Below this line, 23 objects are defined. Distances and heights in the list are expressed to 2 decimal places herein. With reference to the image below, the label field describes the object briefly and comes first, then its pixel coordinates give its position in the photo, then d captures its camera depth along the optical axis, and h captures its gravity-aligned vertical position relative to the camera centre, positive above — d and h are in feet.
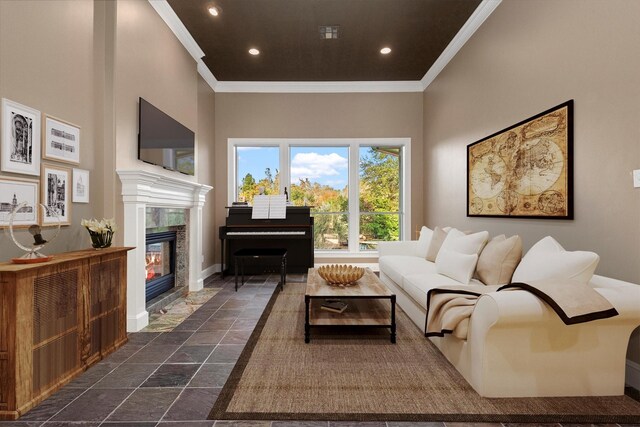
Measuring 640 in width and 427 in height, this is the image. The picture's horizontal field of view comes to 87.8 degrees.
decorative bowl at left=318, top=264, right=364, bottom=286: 9.39 -1.70
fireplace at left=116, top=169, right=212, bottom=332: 9.37 -0.12
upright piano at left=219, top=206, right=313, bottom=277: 16.52 -0.96
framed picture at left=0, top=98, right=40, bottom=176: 6.49 +1.55
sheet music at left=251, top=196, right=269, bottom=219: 16.88 +0.38
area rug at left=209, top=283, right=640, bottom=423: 5.59 -3.32
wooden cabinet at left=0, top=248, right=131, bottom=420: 5.57 -2.09
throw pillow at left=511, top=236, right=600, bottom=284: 6.09 -0.93
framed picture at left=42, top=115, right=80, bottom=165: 7.52 +1.76
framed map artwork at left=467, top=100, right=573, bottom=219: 8.14 +1.40
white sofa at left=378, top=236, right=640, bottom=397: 5.82 -2.43
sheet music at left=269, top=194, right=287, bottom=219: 16.87 +0.43
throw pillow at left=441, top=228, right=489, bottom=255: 9.57 -0.80
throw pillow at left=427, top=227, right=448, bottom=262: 12.65 -1.03
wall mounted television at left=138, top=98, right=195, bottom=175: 10.35 +2.60
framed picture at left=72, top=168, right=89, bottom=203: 8.39 +0.75
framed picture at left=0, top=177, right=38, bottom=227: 6.48 +0.29
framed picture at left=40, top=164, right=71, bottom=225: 7.45 +0.52
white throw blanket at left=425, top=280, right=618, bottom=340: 5.36 -1.62
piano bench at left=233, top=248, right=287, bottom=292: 14.48 -1.68
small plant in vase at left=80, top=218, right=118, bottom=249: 8.06 -0.40
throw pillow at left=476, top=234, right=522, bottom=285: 8.23 -1.13
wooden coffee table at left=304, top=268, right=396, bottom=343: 8.44 -2.70
